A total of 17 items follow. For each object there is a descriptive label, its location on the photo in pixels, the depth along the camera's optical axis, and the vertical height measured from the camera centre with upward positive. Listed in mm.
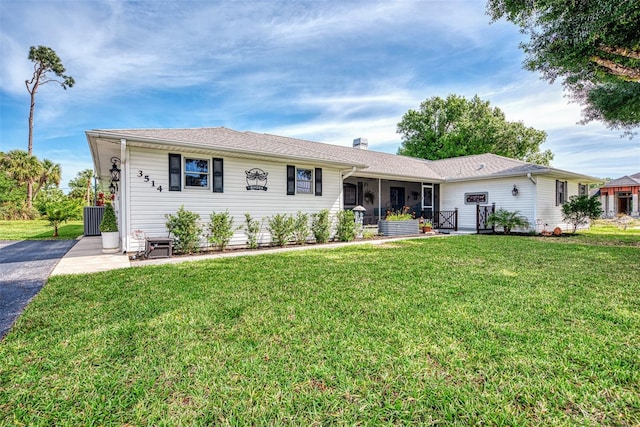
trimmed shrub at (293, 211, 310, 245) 9625 -584
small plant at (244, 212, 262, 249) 8844 -560
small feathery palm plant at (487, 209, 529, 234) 12647 -465
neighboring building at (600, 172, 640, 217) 26562 +1138
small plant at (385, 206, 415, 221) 12549 -304
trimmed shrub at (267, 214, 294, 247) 9125 -550
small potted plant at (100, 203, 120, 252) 7824 -544
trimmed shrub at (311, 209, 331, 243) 10078 -555
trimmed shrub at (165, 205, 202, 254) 7566 -458
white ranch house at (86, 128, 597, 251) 7559 +1113
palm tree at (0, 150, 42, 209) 22594 +3509
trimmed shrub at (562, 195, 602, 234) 12219 -23
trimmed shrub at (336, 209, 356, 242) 10594 -588
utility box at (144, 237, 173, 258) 7066 -850
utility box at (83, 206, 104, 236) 12602 -404
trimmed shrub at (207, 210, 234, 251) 8156 -508
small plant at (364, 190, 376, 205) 15422 +682
